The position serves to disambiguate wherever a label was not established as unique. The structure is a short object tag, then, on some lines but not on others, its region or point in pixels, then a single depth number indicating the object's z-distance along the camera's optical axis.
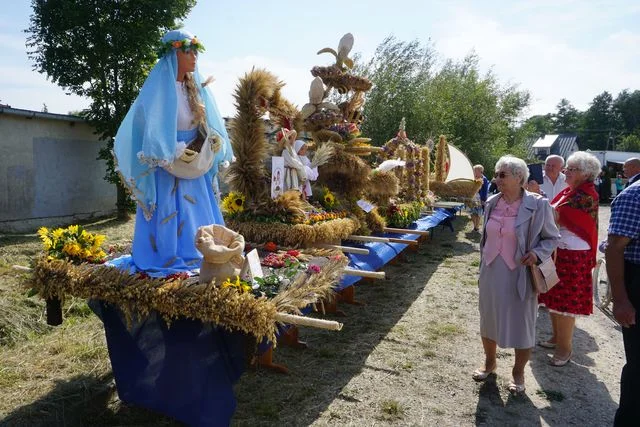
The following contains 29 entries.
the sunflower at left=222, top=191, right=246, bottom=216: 4.47
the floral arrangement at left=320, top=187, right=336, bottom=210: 5.24
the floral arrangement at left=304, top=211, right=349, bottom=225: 4.36
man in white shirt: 5.07
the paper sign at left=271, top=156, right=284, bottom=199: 4.35
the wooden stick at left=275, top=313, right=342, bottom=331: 2.37
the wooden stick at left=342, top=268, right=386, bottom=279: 3.32
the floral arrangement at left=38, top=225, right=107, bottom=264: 2.97
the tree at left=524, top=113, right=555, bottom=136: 68.88
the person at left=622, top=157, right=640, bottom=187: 4.61
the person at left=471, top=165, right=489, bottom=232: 10.60
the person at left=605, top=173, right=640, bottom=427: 2.23
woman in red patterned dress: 3.76
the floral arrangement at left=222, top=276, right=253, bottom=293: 2.48
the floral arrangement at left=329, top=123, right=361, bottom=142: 5.75
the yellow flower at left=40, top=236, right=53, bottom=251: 3.00
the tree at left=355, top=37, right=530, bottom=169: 17.22
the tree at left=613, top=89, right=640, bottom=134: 58.06
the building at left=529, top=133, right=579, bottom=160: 46.62
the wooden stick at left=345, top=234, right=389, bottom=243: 4.71
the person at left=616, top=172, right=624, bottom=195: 19.74
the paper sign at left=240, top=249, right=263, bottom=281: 2.76
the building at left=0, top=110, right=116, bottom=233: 8.79
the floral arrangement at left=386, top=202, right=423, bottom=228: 6.63
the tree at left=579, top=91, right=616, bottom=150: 57.16
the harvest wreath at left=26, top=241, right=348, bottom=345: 2.34
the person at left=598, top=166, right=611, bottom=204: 21.48
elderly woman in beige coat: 3.12
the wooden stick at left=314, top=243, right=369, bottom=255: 4.08
